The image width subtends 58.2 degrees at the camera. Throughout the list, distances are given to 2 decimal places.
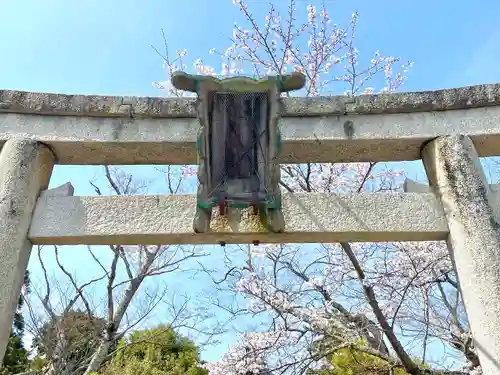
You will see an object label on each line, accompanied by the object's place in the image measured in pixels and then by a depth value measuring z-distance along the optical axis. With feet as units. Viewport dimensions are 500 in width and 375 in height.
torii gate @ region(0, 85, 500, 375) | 10.69
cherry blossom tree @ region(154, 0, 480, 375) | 17.38
